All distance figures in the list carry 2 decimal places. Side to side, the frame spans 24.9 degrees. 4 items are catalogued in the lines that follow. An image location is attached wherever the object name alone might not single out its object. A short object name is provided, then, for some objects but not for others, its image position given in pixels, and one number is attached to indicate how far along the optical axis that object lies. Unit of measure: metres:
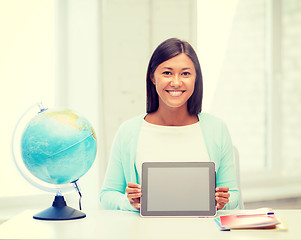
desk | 2.04
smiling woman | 2.52
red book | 2.11
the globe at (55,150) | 2.17
